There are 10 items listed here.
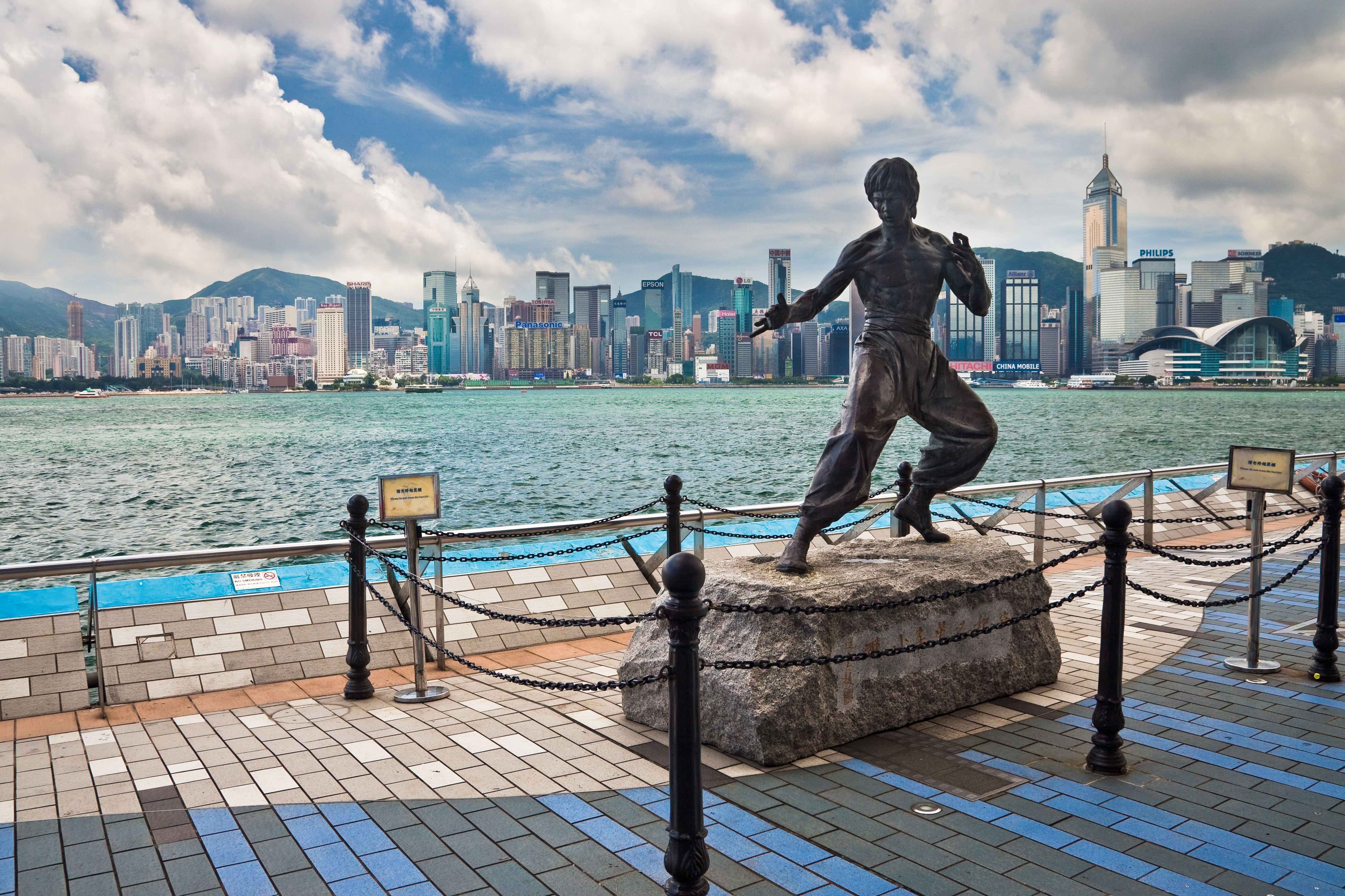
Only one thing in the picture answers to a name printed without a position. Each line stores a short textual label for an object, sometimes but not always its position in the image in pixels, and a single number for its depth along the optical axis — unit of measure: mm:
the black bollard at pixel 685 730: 3555
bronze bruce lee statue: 6270
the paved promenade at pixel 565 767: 4000
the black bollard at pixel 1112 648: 5094
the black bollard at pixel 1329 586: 6609
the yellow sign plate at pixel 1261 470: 6988
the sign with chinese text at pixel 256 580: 7504
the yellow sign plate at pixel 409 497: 6797
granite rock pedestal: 5312
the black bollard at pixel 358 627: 6531
